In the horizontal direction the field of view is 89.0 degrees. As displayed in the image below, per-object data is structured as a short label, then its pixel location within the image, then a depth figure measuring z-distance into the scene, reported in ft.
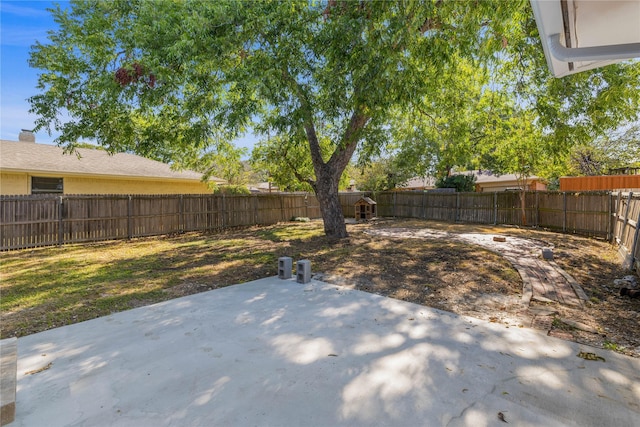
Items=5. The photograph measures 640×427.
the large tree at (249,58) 18.35
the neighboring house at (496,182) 73.00
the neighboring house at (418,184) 88.66
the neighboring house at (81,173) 33.34
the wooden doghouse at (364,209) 55.83
